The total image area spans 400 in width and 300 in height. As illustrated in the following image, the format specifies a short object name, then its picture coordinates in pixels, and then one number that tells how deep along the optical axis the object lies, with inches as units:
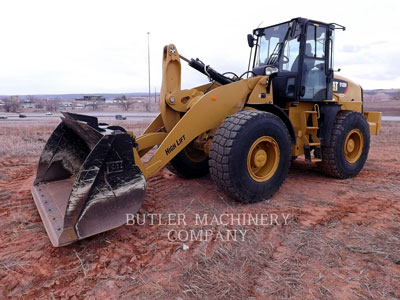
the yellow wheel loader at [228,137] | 119.1
